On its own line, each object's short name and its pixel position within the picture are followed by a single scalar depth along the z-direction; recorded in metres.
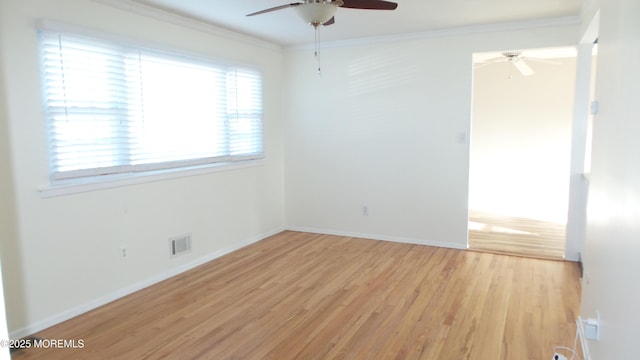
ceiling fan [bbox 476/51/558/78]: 5.63
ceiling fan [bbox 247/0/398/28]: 2.62
